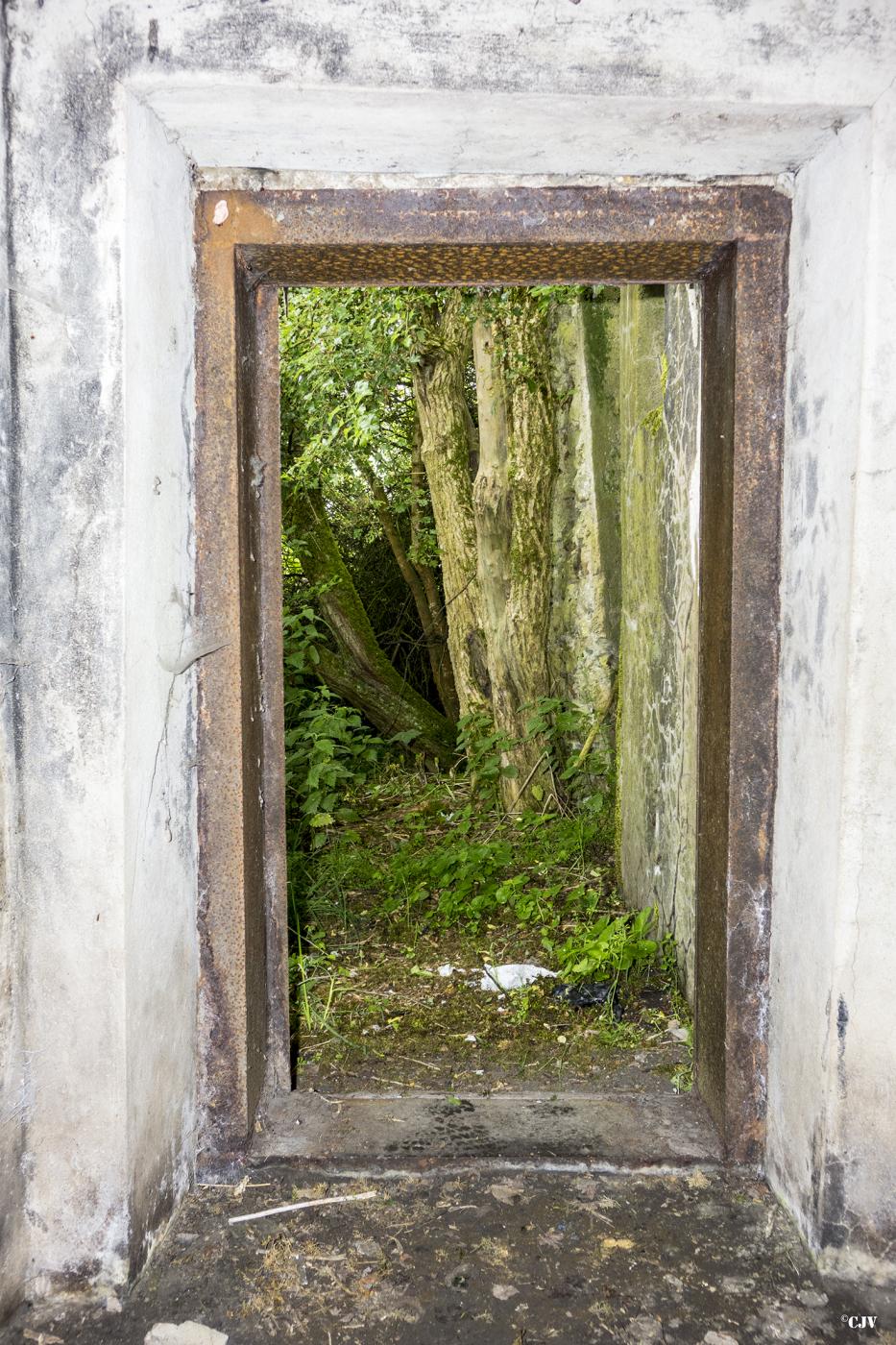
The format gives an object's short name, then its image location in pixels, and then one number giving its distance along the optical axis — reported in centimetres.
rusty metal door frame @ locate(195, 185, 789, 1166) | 206
